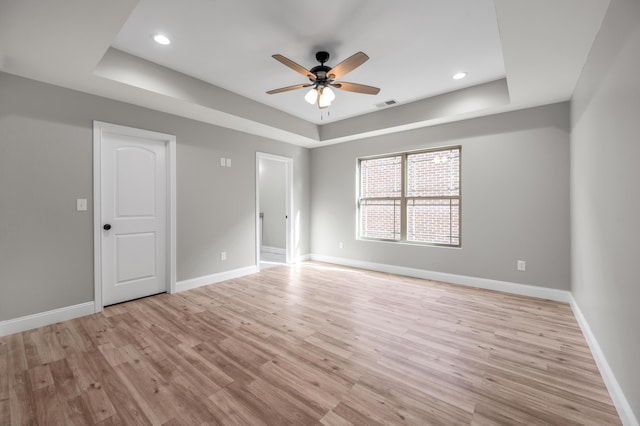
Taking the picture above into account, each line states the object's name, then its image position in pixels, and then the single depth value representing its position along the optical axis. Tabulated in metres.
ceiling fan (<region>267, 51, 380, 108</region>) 2.53
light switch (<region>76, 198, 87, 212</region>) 2.93
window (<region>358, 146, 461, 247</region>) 4.24
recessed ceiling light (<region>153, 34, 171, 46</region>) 2.50
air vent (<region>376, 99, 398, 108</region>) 4.10
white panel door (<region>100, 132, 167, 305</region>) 3.22
